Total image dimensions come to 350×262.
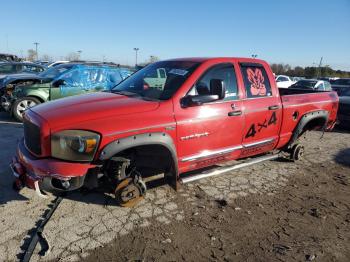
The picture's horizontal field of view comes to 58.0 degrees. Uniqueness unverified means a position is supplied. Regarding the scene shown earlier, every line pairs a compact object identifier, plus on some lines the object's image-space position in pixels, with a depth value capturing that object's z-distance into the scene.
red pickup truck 3.38
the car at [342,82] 22.50
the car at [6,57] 25.70
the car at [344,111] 10.14
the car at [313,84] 17.21
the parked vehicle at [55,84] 8.88
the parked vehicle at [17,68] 13.62
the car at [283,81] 23.83
